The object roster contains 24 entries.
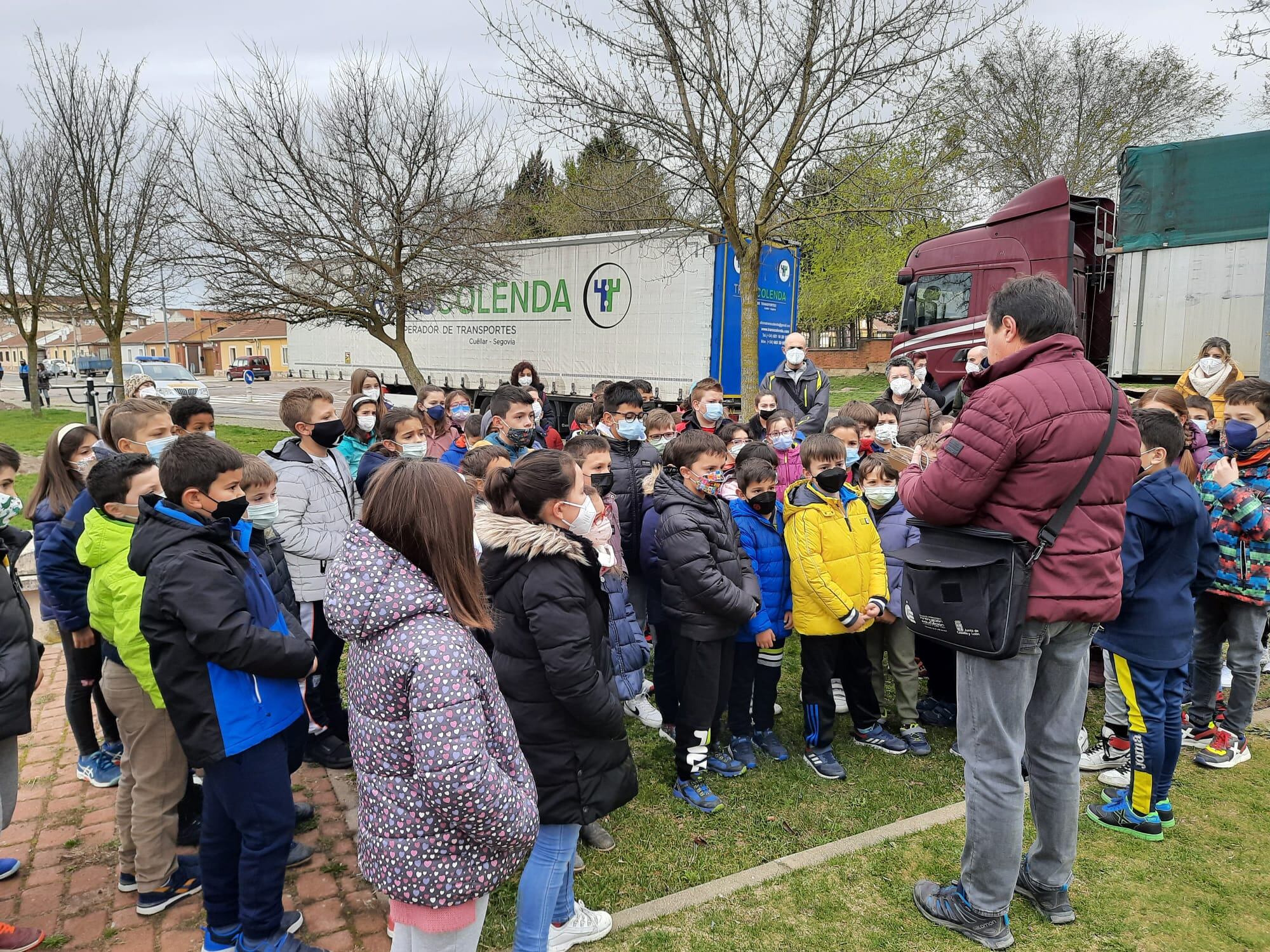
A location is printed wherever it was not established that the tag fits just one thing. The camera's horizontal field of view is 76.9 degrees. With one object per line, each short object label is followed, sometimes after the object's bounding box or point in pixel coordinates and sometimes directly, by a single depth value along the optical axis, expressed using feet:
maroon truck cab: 38.09
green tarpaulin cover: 31.48
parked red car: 188.24
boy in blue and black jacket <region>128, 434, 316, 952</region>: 8.88
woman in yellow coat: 24.30
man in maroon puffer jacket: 8.81
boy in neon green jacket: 10.46
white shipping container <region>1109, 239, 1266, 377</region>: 31.86
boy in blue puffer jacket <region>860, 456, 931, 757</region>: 15.56
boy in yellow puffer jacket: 14.15
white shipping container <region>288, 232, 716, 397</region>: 47.67
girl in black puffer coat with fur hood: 8.74
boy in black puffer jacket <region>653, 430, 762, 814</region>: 12.86
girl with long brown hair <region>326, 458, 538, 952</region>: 6.50
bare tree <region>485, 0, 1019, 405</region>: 32.19
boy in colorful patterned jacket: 13.60
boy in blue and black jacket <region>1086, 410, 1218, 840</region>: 11.71
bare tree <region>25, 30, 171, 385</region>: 56.18
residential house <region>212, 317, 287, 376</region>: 254.68
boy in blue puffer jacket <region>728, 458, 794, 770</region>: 14.38
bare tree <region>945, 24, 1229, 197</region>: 81.35
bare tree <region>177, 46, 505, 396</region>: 49.21
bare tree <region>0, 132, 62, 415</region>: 62.39
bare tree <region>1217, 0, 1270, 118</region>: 31.14
